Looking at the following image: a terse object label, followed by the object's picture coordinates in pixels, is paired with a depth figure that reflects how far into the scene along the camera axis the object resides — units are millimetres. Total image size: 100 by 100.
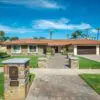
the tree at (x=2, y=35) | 34537
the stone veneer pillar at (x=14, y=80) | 3702
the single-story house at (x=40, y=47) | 18279
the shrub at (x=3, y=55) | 15423
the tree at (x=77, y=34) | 37275
